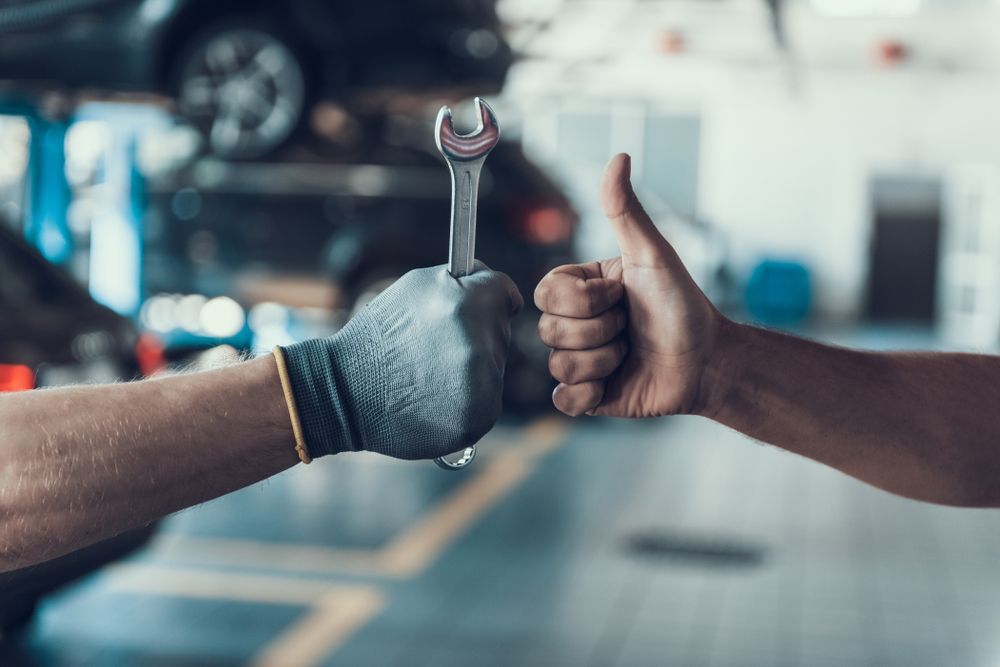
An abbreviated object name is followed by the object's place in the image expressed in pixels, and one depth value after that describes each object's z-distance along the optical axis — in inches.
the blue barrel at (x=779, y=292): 589.6
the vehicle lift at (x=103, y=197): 249.2
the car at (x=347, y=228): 267.6
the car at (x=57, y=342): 119.3
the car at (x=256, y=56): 226.7
